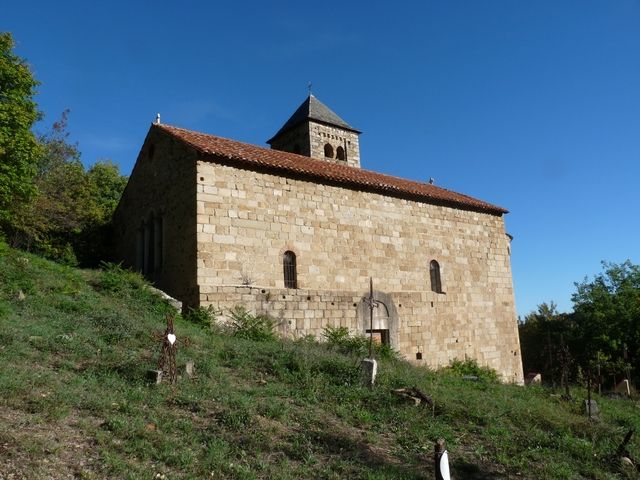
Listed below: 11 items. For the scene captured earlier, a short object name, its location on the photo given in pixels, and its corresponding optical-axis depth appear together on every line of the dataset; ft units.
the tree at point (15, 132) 52.03
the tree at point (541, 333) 123.03
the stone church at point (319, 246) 48.42
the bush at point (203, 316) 44.29
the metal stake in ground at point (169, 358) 27.68
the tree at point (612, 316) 106.42
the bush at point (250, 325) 43.88
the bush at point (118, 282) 45.52
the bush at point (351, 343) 45.16
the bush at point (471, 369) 59.07
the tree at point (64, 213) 62.03
